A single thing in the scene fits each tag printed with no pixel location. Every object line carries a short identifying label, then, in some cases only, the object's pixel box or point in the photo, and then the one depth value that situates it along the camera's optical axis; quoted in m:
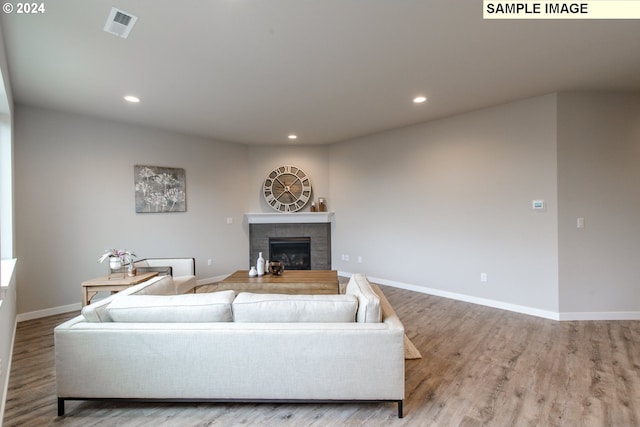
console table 3.09
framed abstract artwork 4.42
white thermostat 3.47
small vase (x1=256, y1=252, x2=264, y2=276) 3.77
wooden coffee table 3.35
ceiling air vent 1.93
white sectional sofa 1.76
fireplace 5.71
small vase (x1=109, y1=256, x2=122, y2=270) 3.42
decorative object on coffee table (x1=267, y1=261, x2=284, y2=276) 3.77
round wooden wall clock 5.72
